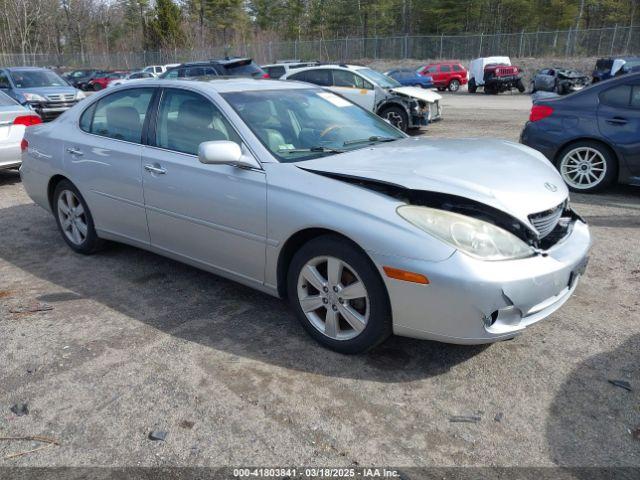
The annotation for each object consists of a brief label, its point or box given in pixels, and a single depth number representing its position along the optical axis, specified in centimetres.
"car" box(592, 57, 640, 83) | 2511
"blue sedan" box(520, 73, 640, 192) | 660
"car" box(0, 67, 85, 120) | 1494
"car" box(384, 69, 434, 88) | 3155
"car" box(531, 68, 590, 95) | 2627
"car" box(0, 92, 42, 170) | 800
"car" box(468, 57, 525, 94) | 2956
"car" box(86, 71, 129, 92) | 3550
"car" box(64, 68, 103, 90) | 3622
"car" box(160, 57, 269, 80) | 1530
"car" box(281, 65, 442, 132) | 1289
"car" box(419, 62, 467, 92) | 3403
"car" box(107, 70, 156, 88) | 2947
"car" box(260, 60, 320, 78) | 1704
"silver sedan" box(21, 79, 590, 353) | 288
